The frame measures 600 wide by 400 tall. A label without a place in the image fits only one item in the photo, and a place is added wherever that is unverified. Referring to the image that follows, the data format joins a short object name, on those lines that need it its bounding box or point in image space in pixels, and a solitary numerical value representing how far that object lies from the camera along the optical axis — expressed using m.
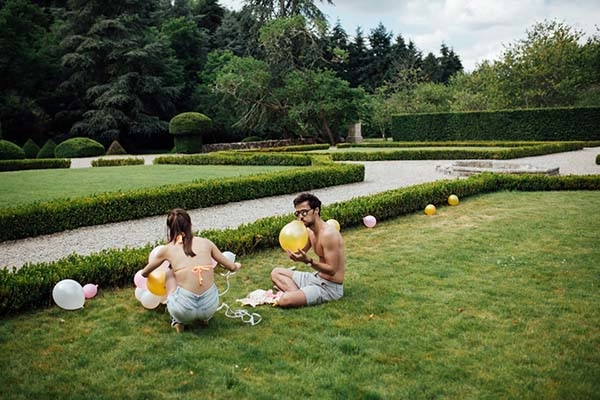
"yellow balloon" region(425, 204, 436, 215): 9.12
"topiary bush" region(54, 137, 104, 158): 26.77
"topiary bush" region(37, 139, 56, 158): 27.03
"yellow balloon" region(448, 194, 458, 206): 9.99
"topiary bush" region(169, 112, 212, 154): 30.08
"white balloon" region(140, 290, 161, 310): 4.39
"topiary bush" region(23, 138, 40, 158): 27.52
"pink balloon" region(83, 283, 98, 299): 4.80
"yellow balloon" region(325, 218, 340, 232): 6.60
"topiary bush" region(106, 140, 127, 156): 29.80
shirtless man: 4.48
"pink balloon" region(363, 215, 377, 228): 8.04
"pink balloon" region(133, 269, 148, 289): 4.60
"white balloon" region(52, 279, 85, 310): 4.40
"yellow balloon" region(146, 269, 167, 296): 4.12
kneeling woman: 3.88
